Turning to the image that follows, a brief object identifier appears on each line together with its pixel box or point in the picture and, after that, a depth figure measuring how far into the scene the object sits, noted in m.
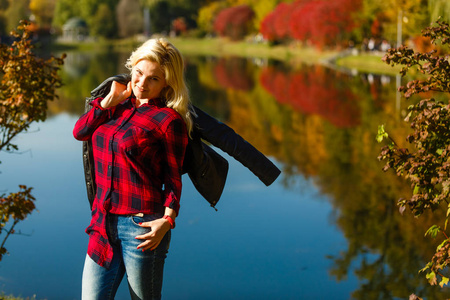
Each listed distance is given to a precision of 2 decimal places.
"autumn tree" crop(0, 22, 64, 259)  5.25
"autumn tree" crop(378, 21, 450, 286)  3.74
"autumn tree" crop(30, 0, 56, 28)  82.11
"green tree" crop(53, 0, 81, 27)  94.88
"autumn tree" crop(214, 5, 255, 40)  76.38
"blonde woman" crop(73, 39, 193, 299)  2.96
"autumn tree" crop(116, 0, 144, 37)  90.25
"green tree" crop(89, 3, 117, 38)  88.50
